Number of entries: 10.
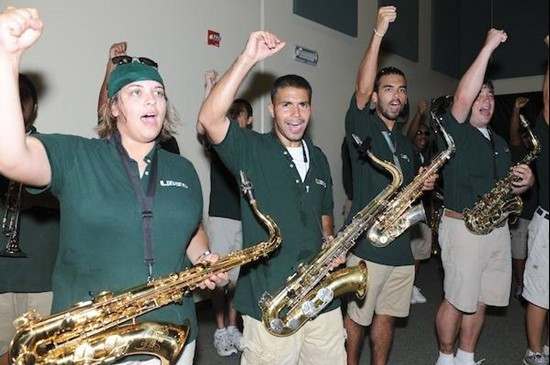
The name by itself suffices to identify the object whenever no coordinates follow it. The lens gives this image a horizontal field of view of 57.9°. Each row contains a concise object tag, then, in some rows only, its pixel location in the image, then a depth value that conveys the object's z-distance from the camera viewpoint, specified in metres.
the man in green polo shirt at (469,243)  3.86
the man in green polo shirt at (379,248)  3.58
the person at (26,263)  2.92
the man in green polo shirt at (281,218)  2.75
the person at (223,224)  4.82
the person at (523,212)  6.00
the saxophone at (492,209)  3.86
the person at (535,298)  3.09
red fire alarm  5.78
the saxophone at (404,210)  3.52
